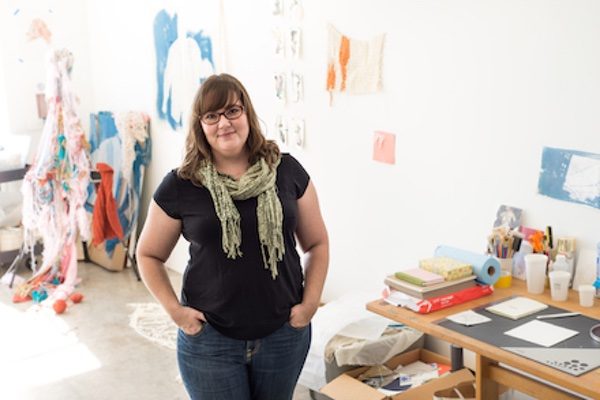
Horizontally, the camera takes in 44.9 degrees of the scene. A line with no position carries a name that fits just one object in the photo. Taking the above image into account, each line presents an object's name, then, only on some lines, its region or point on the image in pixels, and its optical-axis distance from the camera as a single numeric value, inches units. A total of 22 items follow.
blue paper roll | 94.6
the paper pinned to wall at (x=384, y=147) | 123.0
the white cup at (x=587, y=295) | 89.8
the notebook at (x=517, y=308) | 87.4
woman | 76.0
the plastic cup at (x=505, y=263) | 100.4
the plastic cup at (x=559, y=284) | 92.3
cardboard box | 105.0
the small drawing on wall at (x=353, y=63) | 122.5
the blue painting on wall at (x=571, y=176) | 94.4
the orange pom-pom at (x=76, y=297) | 172.7
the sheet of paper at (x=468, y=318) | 86.0
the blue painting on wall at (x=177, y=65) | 167.9
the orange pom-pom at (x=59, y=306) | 165.8
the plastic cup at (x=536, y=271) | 94.3
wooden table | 71.9
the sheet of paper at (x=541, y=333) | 80.5
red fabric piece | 187.8
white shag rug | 151.0
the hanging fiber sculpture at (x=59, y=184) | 173.2
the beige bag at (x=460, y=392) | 100.1
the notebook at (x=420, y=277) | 91.5
